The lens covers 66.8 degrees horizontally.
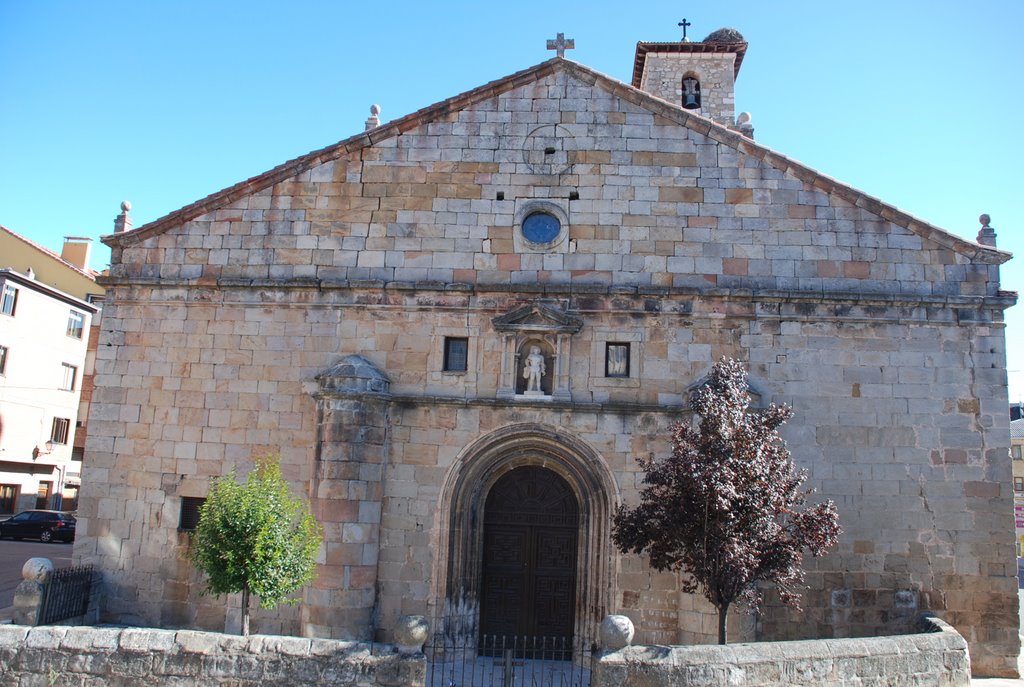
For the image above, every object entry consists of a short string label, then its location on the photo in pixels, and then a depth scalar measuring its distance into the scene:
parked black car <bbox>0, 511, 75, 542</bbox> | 26.98
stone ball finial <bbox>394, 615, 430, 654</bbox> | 8.34
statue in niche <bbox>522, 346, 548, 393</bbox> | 12.59
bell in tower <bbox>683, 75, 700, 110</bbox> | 23.28
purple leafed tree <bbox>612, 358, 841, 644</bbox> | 9.54
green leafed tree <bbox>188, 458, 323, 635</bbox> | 10.07
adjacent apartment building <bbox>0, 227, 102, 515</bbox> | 31.14
